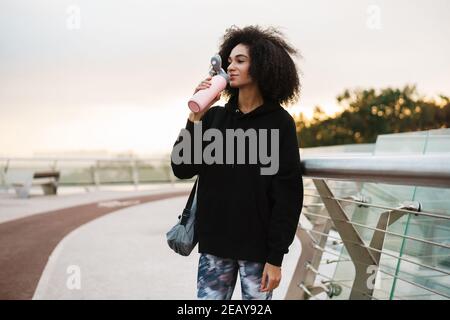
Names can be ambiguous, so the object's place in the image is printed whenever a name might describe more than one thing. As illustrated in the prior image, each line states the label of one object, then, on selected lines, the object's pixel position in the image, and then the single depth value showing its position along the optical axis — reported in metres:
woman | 2.09
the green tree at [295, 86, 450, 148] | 52.00
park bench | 14.79
